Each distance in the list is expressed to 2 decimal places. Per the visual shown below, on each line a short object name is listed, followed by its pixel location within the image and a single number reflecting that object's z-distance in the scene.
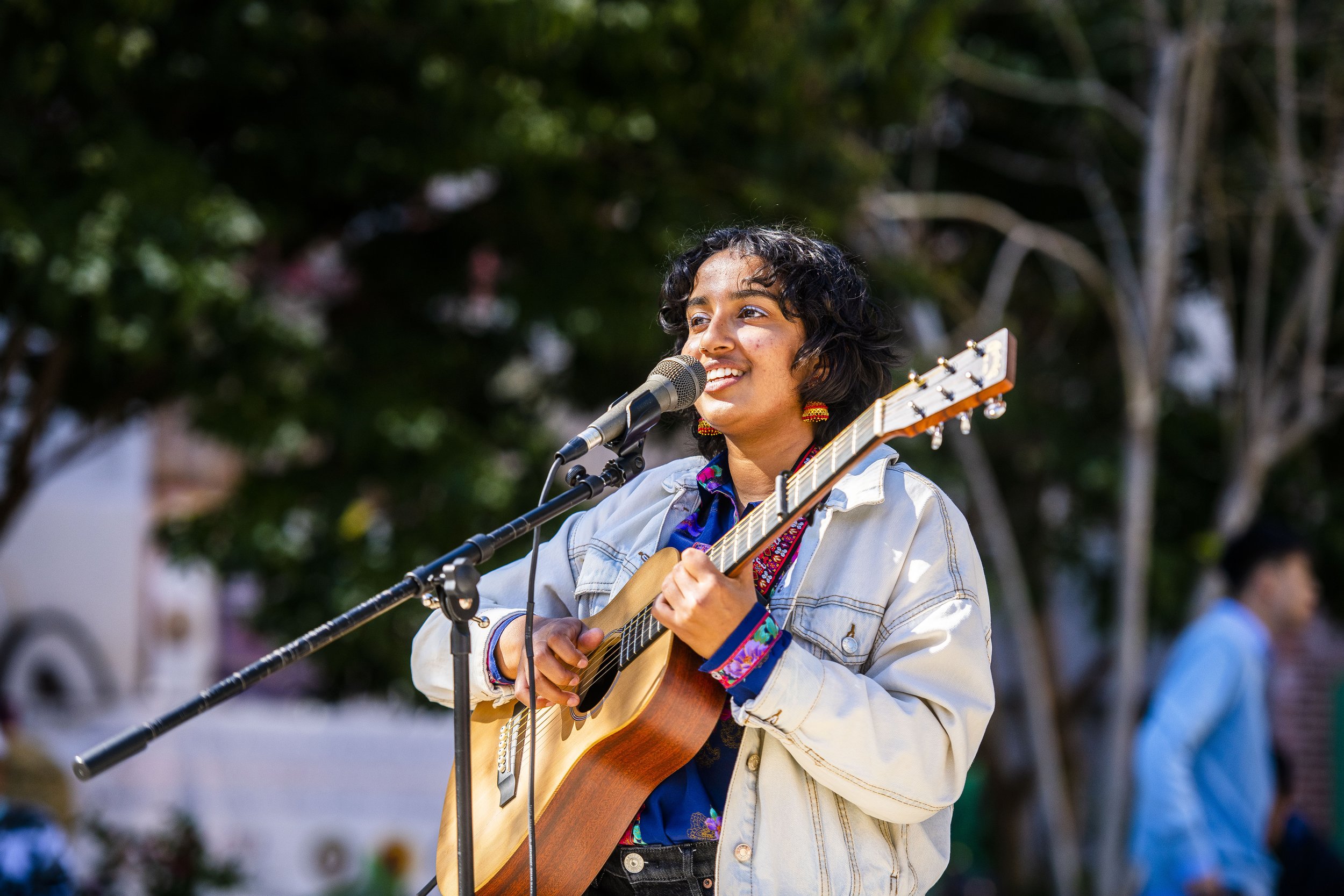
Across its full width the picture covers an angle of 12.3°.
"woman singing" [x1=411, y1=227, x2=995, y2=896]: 5.36
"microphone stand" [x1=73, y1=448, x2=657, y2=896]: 5.30
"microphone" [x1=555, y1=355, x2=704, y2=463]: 5.49
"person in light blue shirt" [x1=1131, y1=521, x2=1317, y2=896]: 6.67
